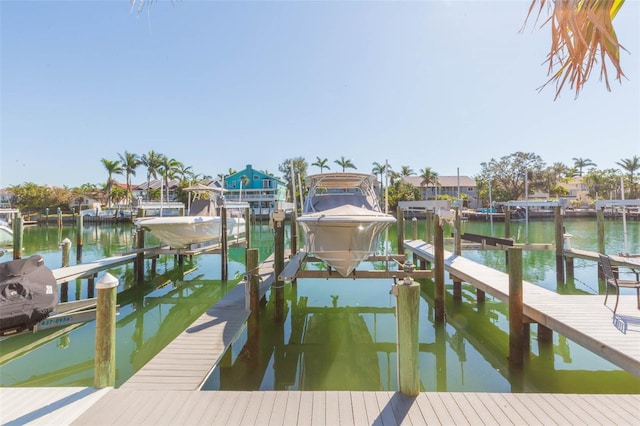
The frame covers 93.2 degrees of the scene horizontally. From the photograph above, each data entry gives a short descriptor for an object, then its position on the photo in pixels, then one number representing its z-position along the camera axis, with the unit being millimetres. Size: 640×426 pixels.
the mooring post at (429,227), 13430
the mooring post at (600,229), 11805
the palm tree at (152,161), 50531
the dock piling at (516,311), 5348
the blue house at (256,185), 51375
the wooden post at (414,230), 14253
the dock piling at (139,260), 11797
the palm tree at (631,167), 53562
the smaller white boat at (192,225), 10914
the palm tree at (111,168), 48625
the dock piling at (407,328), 3602
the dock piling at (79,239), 14961
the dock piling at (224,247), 11366
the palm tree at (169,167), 50188
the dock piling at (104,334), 3633
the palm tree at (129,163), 50031
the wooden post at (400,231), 11968
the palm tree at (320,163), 58141
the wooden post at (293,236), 11091
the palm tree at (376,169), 54831
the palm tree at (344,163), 59531
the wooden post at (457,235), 10523
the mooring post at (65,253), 10031
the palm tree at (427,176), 59312
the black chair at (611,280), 4969
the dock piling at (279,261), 7991
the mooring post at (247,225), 13109
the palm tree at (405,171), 62447
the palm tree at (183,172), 53812
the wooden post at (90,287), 10438
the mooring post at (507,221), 15348
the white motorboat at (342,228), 6527
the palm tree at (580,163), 72456
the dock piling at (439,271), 7387
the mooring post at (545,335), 6401
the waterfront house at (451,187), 62406
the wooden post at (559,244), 11766
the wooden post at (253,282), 6203
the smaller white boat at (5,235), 14173
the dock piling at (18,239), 11234
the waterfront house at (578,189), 64444
